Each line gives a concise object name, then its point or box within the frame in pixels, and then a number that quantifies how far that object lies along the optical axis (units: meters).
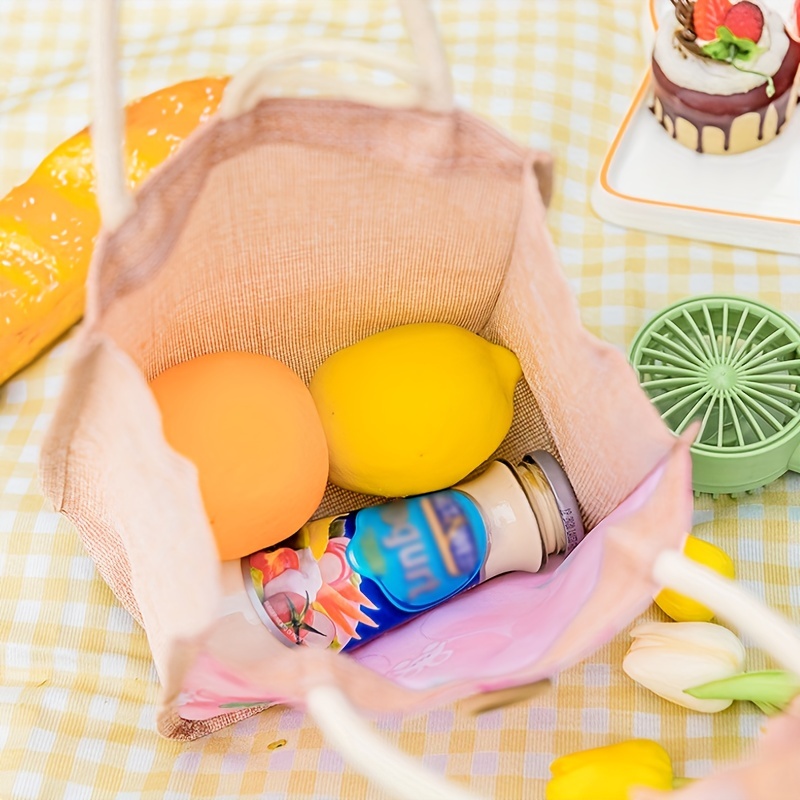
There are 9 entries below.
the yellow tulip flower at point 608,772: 0.49
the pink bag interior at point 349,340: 0.40
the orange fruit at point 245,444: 0.49
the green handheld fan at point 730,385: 0.58
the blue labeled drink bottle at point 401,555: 0.51
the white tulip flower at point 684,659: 0.52
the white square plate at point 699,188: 0.71
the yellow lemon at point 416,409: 0.53
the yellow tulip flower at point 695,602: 0.55
